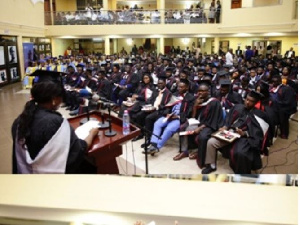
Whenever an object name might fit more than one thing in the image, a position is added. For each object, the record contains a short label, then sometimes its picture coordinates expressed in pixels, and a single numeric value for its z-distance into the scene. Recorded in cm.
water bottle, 262
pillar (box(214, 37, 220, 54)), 1745
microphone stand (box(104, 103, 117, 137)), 257
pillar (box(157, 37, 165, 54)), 1718
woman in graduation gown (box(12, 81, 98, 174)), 202
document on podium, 250
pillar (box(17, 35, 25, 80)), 1285
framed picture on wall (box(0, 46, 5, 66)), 1173
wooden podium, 232
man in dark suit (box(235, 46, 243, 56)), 1517
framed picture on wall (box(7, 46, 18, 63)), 1230
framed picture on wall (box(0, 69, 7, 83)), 1153
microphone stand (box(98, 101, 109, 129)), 275
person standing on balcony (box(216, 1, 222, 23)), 1559
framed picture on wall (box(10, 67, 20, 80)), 1232
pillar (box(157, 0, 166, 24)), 1633
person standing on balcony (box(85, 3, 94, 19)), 1628
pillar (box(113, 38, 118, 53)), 2053
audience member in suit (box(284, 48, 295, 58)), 1233
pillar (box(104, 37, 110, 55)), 1711
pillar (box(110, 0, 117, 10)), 2063
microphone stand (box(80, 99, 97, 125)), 296
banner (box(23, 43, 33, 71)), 1331
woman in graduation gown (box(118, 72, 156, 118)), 592
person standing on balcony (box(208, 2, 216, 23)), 1566
